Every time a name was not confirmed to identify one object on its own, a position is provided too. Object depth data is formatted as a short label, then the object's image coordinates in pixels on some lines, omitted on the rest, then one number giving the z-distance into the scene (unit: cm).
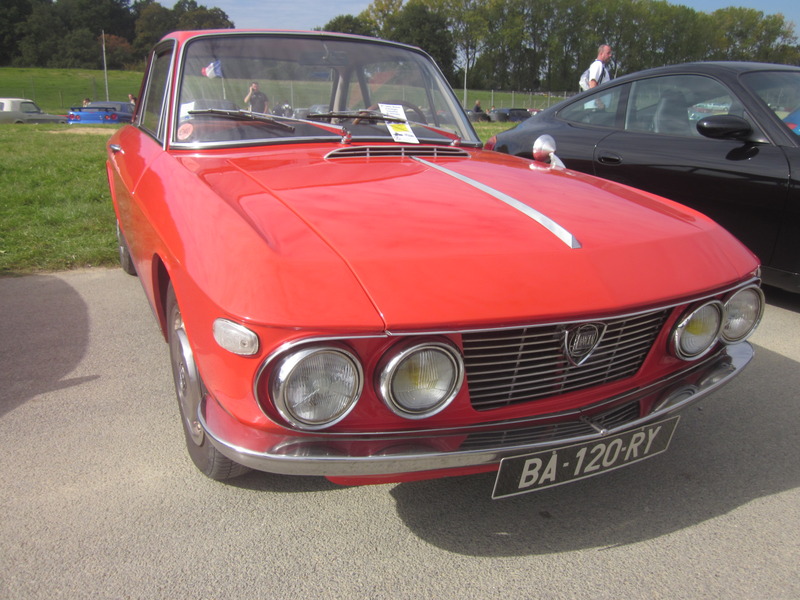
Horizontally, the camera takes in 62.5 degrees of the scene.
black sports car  367
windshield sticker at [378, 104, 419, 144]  294
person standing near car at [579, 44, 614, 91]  777
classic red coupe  159
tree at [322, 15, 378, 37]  7562
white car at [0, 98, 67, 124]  2392
